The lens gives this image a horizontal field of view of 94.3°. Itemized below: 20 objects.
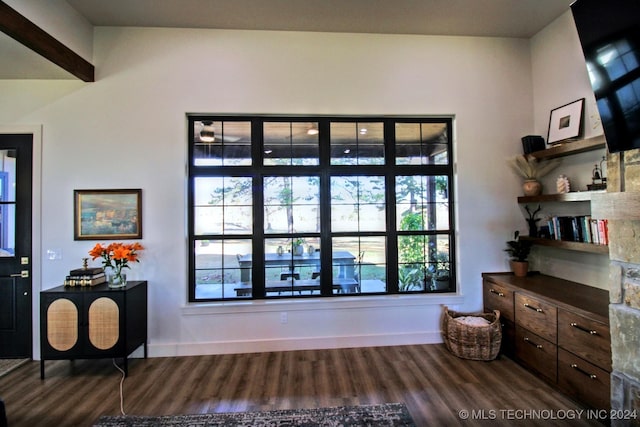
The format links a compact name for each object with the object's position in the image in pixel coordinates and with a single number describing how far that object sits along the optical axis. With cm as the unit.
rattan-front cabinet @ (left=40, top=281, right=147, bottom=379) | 271
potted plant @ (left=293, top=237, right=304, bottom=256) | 345
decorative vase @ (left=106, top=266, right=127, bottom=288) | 288
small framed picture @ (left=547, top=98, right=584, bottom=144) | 297
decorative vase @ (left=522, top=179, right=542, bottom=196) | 331
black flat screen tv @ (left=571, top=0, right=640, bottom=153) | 168
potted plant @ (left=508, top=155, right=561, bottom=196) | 331
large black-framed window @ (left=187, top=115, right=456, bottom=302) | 337
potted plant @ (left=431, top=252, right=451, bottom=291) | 357
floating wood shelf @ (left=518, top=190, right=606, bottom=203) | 271
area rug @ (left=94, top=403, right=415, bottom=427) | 207
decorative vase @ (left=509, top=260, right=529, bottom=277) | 333
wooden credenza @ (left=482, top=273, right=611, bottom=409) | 214
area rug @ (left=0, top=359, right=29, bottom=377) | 284
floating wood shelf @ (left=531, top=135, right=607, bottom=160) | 262
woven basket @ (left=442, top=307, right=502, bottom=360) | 295
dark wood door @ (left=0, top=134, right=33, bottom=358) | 310
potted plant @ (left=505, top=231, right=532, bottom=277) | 333
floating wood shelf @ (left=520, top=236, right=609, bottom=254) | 256
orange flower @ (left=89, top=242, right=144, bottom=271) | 286
